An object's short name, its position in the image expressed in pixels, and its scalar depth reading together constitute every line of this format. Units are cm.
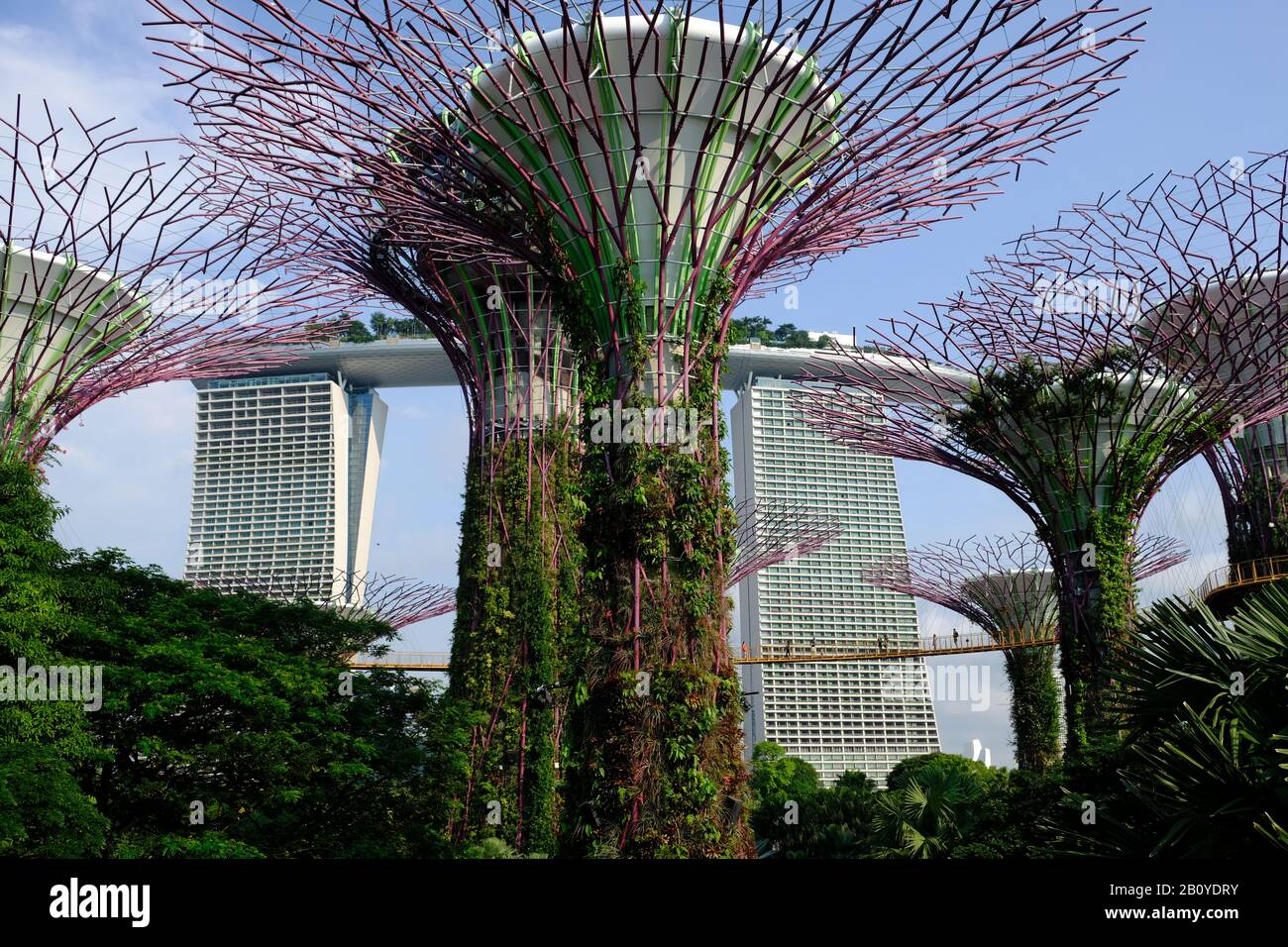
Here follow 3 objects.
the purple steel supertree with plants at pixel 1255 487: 3253
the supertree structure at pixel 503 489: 2111
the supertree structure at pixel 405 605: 3888
